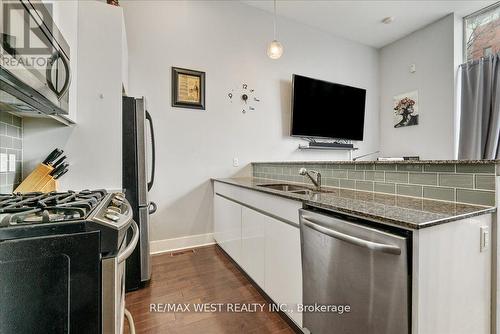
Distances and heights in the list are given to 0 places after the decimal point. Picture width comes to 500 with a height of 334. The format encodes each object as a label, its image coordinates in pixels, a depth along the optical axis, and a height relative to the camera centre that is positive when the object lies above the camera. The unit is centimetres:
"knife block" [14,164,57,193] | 140 -11
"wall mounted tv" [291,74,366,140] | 347 +87
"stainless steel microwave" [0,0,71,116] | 78 +42
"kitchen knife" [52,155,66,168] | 156 +1
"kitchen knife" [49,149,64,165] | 156 +5
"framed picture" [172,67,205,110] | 277 +91
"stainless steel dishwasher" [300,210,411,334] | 85 -48
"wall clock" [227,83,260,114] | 312 +91
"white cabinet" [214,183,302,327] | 143 -61
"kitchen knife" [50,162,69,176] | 154 -4
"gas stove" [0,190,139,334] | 68 -32
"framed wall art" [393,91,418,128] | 392 +97
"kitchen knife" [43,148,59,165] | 155 +4
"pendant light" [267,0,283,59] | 260 +128
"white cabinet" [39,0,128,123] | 166 +84
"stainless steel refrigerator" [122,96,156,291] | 193 -11
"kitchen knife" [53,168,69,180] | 155 -7
